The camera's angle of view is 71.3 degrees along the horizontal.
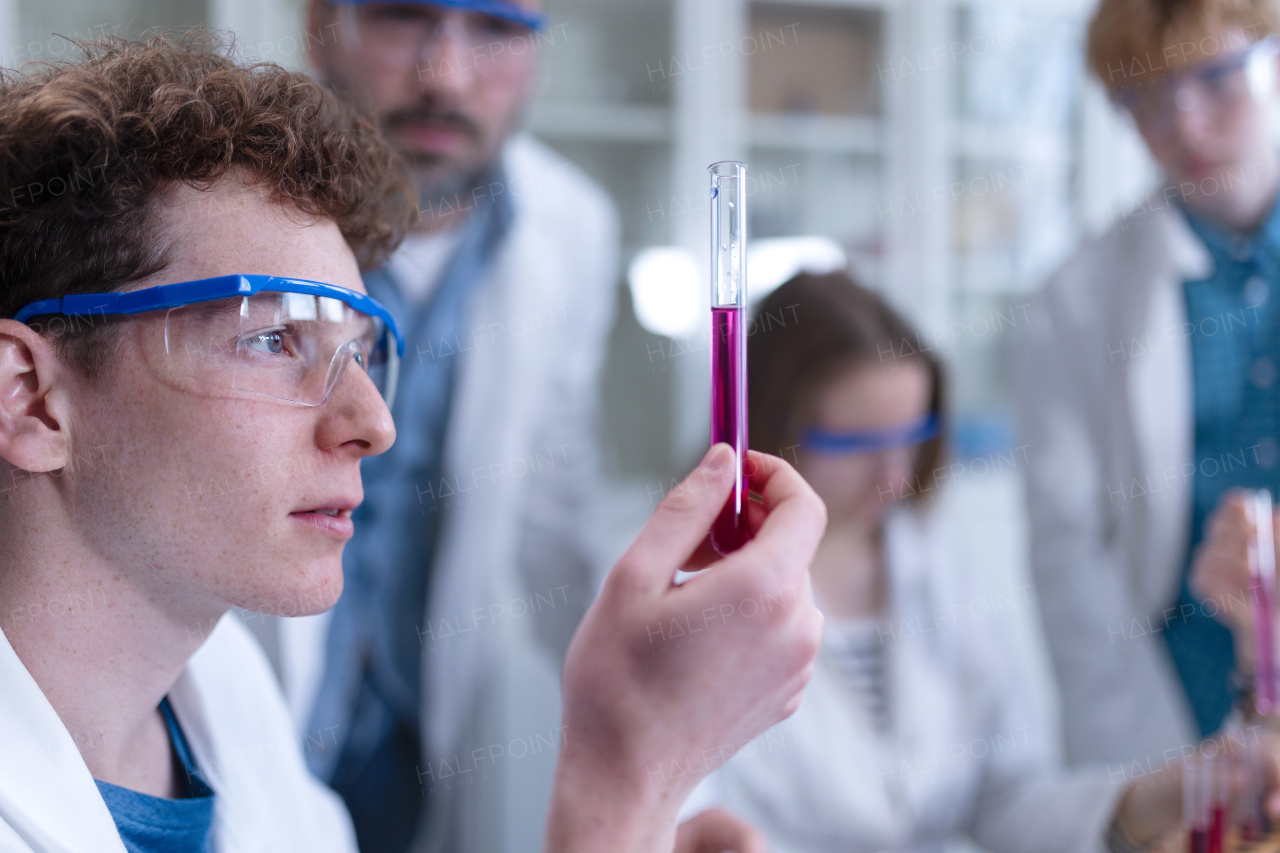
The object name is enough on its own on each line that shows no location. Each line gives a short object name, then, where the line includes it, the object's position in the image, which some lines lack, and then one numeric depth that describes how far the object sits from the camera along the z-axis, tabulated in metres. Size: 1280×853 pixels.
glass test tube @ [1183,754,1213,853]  0.89
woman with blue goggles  1.47
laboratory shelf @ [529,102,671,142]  2.48
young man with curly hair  0.61
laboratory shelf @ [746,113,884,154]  2.68
